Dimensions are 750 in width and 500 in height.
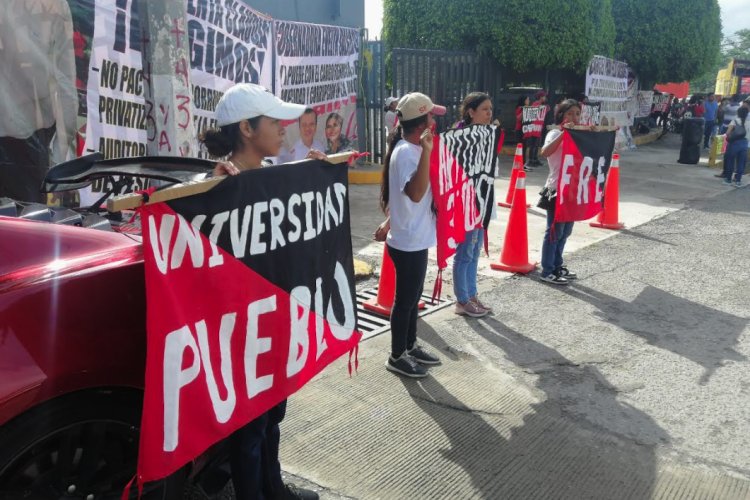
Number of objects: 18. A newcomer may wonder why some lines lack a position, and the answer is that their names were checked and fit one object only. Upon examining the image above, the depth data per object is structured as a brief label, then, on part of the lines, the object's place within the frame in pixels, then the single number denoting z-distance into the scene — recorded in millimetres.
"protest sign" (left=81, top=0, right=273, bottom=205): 5988
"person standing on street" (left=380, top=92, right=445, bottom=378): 3957
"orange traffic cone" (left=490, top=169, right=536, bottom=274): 6551
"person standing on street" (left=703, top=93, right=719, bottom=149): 21453
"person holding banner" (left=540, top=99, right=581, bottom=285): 6180
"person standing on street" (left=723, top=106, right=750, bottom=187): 13133
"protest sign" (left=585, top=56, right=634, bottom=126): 17391
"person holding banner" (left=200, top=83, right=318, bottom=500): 2504
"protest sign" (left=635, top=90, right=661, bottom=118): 22891
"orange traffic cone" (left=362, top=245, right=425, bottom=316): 5363
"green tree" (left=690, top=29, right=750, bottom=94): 90188
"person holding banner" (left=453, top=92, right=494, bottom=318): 5137
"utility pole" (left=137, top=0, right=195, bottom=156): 3994
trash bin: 16828
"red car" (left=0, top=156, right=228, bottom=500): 2004
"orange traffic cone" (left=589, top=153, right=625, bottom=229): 8938
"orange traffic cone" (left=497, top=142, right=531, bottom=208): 8884
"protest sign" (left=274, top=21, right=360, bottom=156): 9555
